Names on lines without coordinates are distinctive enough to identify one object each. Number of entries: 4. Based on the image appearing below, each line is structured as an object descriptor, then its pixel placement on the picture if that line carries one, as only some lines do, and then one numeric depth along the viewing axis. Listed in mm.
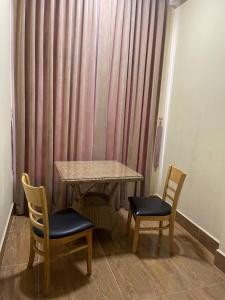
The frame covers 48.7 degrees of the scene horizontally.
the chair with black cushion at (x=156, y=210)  2295
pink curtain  2697
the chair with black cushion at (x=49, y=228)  1727
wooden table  2235
